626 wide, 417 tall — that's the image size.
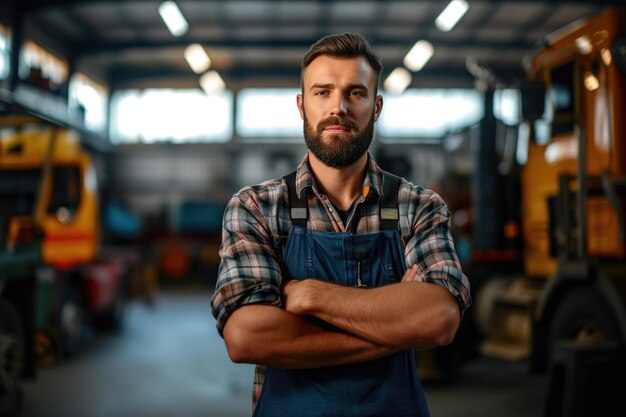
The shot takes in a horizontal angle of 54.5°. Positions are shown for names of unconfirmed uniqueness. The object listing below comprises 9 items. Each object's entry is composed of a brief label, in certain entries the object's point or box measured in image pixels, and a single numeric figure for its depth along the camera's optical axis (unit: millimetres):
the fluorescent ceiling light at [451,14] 12370
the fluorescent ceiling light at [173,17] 12404
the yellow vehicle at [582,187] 4246
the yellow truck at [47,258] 4926
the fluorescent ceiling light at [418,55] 14961
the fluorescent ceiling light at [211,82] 18075
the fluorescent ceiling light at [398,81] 17203
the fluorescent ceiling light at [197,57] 14846
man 1543
